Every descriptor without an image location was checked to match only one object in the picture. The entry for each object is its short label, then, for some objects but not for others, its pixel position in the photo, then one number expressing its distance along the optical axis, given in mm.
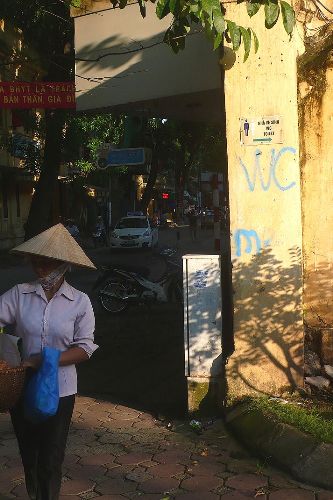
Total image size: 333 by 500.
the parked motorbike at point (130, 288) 10609
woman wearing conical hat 3031
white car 25547
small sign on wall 5004
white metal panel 5246
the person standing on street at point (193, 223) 31747
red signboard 10180
